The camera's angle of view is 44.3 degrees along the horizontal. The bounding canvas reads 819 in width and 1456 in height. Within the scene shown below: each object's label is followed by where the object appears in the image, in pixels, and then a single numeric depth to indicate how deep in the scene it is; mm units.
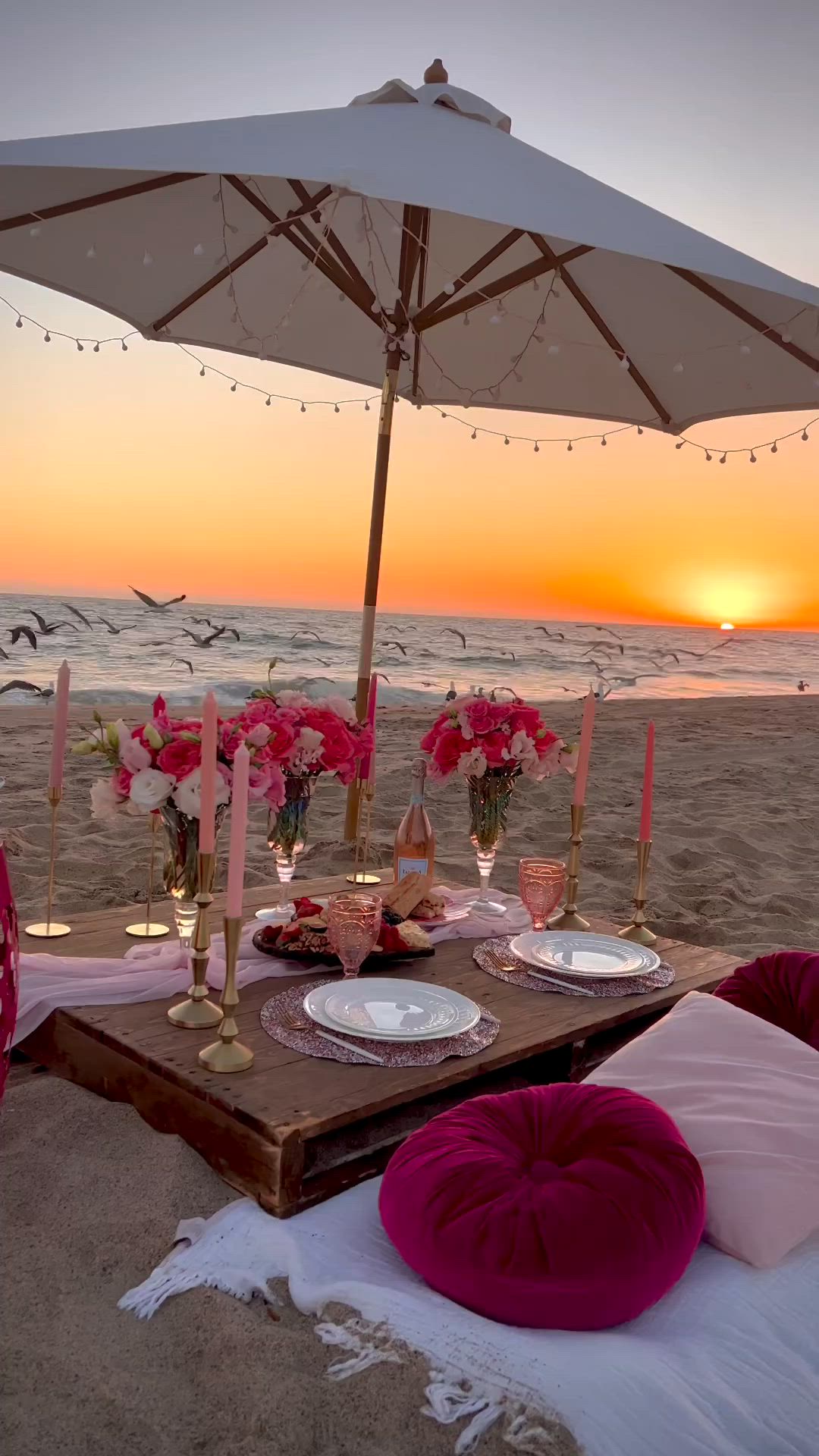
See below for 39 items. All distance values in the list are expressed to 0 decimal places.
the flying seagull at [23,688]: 11715
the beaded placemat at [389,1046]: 1686
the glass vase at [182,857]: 1876
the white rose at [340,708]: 2225
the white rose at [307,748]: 2049
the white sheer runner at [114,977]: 1895
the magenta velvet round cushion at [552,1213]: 1237
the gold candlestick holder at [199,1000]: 1646
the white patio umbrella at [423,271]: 2014
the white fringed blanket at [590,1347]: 1160
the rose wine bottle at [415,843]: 2408
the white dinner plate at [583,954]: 2191
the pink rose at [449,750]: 2359
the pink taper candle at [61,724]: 2053
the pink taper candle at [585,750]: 2287
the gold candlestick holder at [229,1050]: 1565
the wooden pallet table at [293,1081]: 1513
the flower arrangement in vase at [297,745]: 2020
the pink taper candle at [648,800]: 2277
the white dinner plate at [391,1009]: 1744
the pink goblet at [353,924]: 1875
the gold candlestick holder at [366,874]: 2490
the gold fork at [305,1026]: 1690
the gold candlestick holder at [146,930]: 2283
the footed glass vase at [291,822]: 2141
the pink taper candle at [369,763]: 2537
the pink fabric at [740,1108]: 1433
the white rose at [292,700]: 2150
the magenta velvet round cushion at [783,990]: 1945
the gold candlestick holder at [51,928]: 2209
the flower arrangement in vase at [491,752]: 2326
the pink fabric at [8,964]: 1248
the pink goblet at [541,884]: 2322
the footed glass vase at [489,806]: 2398
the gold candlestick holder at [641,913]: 2377
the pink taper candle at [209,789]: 1550
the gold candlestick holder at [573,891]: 2445
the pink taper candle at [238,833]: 1434
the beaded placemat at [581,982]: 2113
